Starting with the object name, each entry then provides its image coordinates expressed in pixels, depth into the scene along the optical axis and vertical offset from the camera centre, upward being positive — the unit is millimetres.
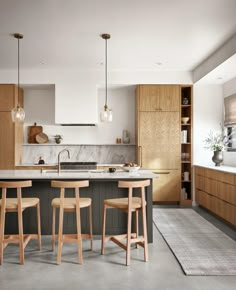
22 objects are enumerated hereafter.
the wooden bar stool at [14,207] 3412 -638
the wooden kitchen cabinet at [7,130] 6418 +321
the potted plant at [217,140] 6468 +130
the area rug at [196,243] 3234 -1188
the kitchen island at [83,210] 4215 -795
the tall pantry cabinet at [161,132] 6527 +286
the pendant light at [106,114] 4438 +438
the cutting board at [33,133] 7012 +286
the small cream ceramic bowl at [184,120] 6629 +535
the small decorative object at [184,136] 6635 +210
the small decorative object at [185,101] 6683 +924
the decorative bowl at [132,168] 4328 -286
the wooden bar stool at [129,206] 3377 -640
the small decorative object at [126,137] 7000 +201
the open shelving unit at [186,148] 6645 -34
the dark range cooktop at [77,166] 6405 -382
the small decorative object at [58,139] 6941 +157
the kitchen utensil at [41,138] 6949 +178
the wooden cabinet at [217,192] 4699 -748
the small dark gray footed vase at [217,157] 6000 -203
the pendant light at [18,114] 4379 +429
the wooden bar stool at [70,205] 3375 -626
